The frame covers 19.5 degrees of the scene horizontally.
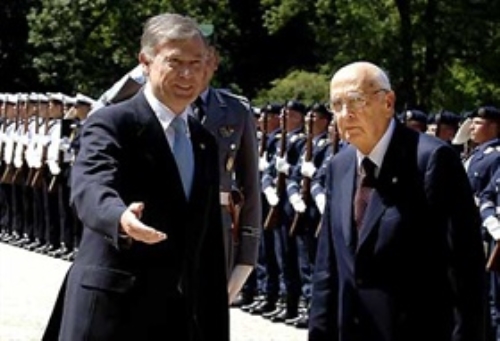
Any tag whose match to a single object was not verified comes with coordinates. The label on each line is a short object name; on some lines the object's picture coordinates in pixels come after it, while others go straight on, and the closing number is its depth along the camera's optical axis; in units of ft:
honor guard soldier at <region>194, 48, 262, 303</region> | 19.56
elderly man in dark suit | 16.38
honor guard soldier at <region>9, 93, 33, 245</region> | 62.69
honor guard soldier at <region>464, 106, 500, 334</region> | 32.96
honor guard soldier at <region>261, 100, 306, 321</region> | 41.37
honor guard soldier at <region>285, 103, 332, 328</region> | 39.63
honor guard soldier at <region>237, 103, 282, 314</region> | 43.06
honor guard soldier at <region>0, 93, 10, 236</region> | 66.28
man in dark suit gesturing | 14.93
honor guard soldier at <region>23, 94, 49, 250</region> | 59.98
